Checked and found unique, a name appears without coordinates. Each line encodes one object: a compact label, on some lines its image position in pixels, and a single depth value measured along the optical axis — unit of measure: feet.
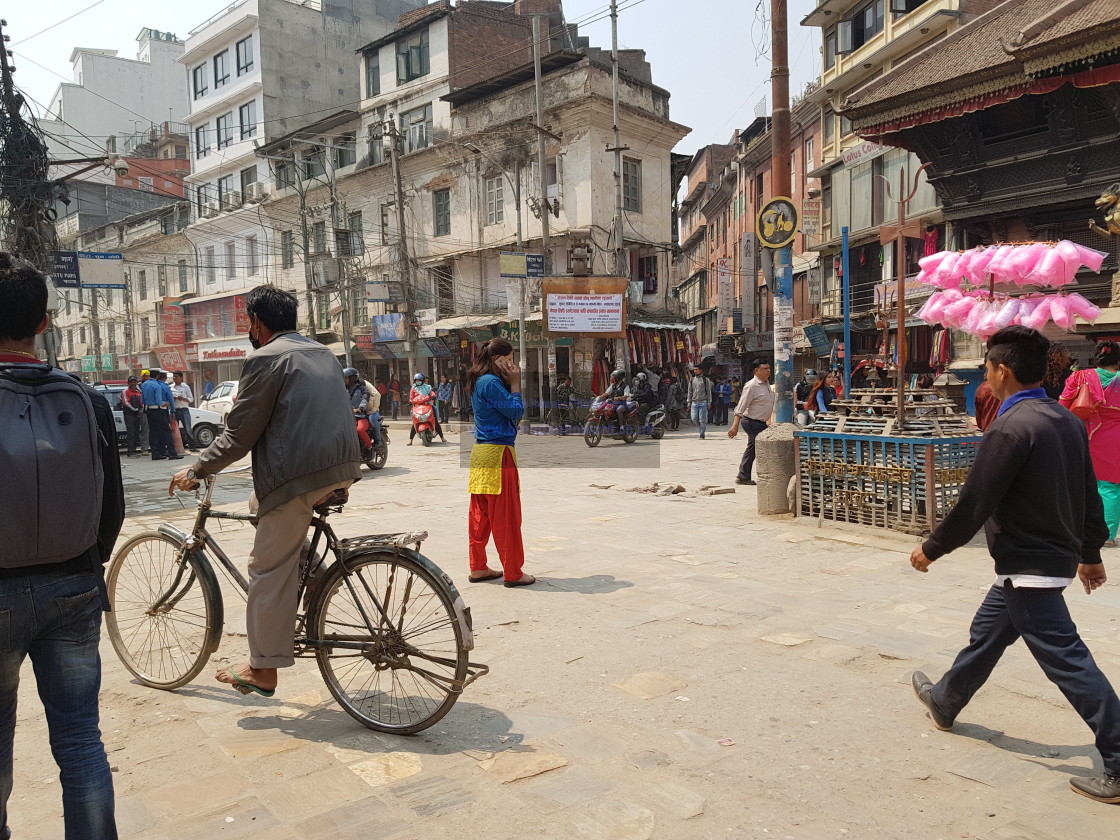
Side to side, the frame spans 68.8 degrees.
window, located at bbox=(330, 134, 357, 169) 106.01
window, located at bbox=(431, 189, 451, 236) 96.27
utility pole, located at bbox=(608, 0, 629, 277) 76.89
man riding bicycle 10.77
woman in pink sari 20.94
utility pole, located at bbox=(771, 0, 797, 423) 31.65
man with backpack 7.09
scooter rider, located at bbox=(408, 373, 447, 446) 60.34
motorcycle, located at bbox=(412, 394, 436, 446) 61.26
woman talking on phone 18.75
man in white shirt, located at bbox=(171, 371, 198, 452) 59.06
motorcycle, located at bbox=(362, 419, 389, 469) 43.42
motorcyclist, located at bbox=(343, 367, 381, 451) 42.83
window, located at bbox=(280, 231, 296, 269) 117.39
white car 71.73
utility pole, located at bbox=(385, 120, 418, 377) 88.79
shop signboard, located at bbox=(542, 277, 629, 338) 77.92
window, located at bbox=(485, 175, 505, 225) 90.94
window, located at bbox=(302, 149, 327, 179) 109.50
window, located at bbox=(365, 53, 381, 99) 102.02
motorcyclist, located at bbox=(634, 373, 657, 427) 66.08
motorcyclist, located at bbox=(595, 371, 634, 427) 60.90
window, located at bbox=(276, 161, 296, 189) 114.62
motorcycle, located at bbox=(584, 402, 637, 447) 59.36
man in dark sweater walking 9.29
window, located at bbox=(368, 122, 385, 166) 101.50
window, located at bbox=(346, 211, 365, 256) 105.70
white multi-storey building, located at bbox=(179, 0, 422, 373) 119.24
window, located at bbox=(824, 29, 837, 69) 90.89
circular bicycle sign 30.55
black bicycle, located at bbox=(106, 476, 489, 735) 10.85
